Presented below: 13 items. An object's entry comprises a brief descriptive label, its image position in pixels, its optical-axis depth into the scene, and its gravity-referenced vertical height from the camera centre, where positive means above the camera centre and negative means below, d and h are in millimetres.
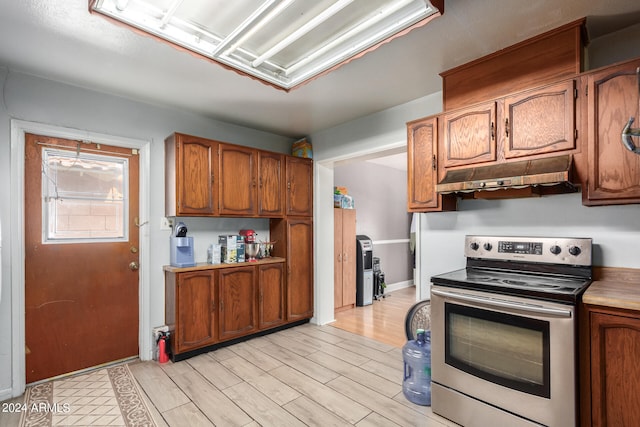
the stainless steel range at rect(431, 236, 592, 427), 1672 -730
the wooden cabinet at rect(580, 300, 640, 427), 1509 -778
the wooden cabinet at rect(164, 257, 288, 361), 2998 -916
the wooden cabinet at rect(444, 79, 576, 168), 1954 +593
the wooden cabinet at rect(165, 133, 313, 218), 3061 +390
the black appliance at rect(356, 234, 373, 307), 5125 -957
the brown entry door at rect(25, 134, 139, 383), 2572 -334
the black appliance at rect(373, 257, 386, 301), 5527 -1195
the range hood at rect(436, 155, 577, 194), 1830 +240
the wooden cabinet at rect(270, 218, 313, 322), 3893 -553
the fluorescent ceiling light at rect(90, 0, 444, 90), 1660 +1112
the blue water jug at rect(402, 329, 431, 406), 2301 -1204
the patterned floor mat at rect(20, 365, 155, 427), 2105 -1370
